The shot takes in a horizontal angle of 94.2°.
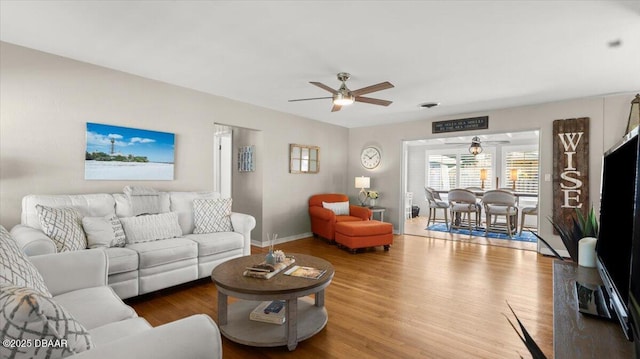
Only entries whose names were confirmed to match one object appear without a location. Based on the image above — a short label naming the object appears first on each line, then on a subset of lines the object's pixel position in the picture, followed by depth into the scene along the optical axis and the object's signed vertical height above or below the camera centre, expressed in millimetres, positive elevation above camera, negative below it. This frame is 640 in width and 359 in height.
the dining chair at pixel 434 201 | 6941 -534
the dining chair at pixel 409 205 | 8650 -781
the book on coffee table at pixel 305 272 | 2232 -737
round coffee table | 1979 -961
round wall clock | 6496 +464
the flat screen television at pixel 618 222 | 968 -161
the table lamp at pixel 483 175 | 8180 +132
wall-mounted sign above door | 5180 +997
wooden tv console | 905 -518
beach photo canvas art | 3279 +242
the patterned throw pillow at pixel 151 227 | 2978 -555
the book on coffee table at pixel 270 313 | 2264 -1062
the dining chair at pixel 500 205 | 5742 -500
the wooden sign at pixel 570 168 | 4301 +196
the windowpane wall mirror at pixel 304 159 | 5535 +355
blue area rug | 5835 -1143
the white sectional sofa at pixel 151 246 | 2566 -709
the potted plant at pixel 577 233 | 1943 -345
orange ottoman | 4559 -885
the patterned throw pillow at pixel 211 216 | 3578 -495
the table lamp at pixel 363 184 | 6180 -129
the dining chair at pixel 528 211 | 5922 -610
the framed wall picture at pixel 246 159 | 5227 +310
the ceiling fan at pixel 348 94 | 3085 +927
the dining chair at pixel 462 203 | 6168 -509
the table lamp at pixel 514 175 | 7723 +138
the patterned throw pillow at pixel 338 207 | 5559 -560
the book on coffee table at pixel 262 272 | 2164 -718
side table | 5767 -613
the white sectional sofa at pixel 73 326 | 730 -507
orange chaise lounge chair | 5121 -661
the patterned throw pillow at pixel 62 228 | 2422 -462
